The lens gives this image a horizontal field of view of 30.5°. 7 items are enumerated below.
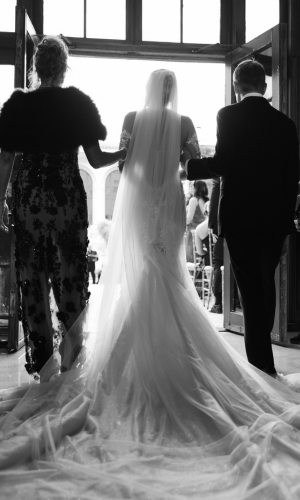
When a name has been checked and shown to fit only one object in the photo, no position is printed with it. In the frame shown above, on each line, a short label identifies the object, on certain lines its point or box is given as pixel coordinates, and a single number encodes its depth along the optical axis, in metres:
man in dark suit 3.15
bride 1.72
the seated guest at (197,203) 7.34
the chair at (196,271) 7.52
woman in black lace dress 2.64
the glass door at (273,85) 4.56
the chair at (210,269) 6.87
